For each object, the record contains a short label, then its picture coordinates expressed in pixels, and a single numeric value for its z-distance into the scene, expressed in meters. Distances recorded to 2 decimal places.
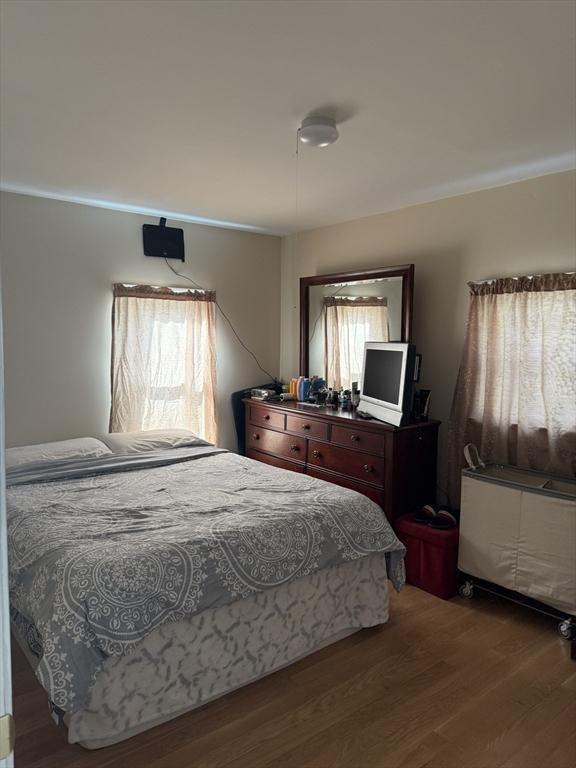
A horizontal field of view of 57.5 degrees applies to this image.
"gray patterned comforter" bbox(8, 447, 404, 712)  1.82
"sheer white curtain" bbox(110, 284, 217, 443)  4.03
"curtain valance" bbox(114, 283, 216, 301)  4.02
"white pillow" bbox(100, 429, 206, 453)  3.65
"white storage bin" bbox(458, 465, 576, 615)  2.68
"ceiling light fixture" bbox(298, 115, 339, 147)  2.32
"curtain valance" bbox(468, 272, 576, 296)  2.93
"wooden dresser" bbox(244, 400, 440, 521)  3.36
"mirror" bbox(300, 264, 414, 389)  3.79
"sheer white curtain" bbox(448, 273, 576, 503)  2.96
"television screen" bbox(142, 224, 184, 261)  4.14
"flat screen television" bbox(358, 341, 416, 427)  3.38
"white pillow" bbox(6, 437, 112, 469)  3.21
